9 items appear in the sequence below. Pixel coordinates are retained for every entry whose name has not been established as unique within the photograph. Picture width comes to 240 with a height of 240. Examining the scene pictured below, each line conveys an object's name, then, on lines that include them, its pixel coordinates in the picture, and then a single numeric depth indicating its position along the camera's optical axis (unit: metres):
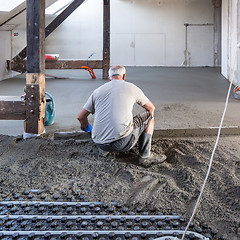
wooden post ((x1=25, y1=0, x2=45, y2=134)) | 4.10
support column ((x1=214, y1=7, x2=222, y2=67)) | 13.93
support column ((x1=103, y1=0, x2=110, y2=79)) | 10.31
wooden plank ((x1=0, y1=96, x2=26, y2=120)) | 4.30
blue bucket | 5.12
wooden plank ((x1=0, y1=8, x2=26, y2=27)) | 10.68
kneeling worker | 3.37
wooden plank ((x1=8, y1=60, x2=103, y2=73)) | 10.34
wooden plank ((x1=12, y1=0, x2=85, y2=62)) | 10.60
